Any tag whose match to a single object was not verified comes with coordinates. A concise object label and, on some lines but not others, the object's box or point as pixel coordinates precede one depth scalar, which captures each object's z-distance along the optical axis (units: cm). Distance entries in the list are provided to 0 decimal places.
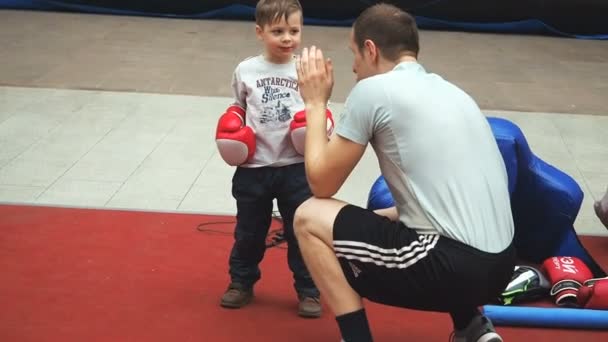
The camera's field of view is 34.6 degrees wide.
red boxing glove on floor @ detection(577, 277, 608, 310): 392
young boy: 373
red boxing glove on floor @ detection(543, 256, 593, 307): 404
